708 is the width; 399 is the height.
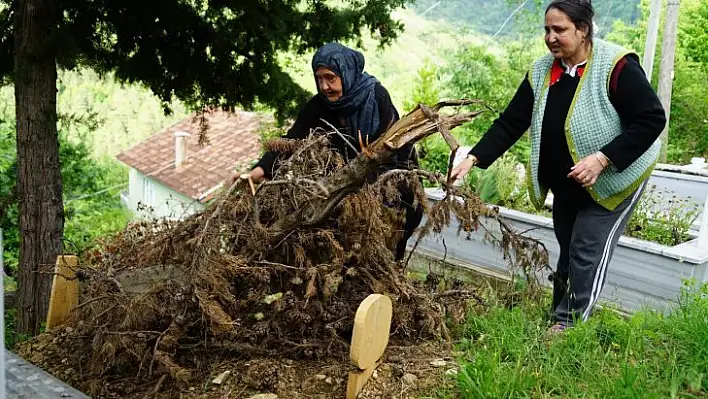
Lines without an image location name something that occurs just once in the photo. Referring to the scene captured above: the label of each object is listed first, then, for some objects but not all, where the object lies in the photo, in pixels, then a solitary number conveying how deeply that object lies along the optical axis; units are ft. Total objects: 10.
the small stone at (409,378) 8.71
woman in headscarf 10.30
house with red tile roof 62.64
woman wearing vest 9.32
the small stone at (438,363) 9.15
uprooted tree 9.11
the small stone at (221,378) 9.16
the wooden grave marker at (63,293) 10.75
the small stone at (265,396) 8.70
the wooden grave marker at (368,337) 8.04
